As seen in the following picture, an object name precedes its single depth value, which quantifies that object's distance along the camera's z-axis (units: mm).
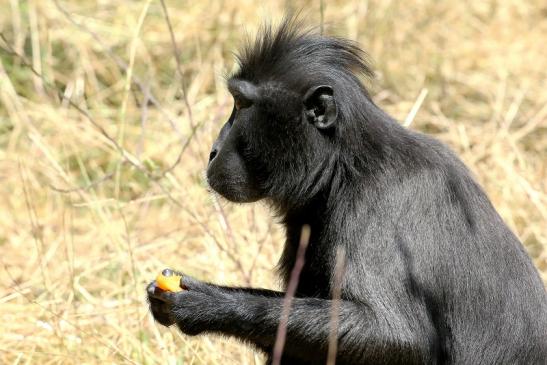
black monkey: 8242
